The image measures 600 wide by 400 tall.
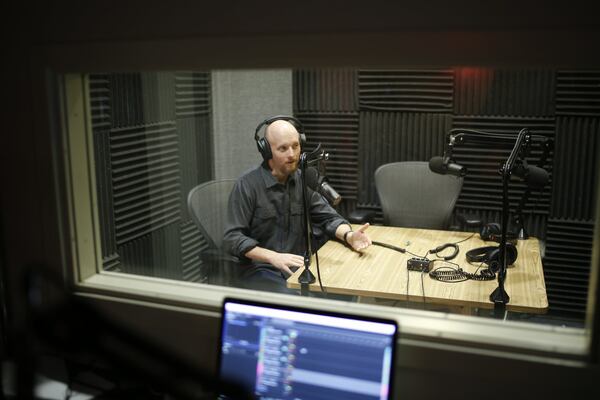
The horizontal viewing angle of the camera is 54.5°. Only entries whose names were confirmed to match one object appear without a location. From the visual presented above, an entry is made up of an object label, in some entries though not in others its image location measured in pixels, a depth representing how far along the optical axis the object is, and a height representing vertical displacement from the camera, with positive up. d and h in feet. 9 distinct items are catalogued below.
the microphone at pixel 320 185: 8.82 -1.28
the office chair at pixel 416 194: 12.68 -2.03
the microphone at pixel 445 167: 9.73 -1.12
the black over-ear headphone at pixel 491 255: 8.69 -2.39
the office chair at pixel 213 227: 10.05 -2.19
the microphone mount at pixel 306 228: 8.22 -1.79
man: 10.02 -1.93
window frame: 3.75 -0.88
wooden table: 7.84 -2.57
